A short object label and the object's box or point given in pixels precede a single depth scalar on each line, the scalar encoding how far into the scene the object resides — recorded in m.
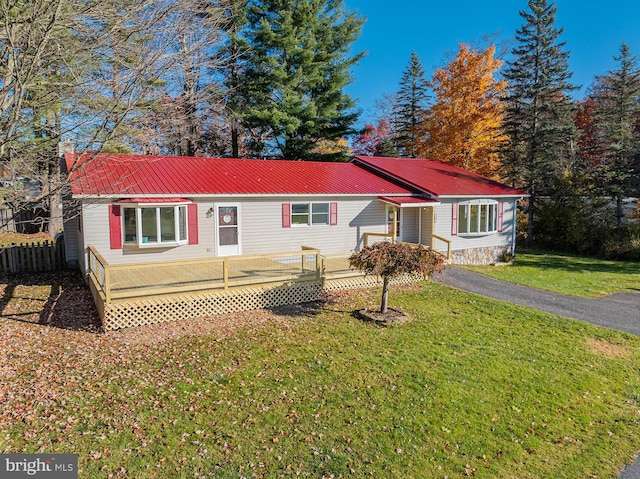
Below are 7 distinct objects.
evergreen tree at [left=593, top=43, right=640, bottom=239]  22.17
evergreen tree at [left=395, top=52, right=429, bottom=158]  37.47
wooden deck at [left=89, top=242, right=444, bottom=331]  8.81
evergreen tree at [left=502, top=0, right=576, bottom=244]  24.88
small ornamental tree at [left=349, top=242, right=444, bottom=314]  9.51
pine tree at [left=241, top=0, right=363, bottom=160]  23.64
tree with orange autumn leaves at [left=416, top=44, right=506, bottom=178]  25.02
